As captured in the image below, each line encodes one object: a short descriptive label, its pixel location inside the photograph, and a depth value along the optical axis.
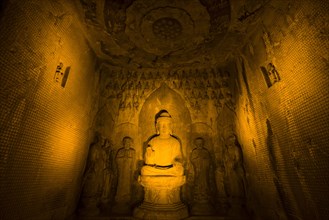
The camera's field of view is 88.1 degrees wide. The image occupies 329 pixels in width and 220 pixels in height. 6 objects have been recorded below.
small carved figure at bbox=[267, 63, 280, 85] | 3.94
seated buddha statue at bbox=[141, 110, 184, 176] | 4.81
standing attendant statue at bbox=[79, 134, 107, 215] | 5.16
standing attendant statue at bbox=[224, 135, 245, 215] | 5.17
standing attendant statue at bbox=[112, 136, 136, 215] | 5.36
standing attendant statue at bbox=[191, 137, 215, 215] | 5.15
